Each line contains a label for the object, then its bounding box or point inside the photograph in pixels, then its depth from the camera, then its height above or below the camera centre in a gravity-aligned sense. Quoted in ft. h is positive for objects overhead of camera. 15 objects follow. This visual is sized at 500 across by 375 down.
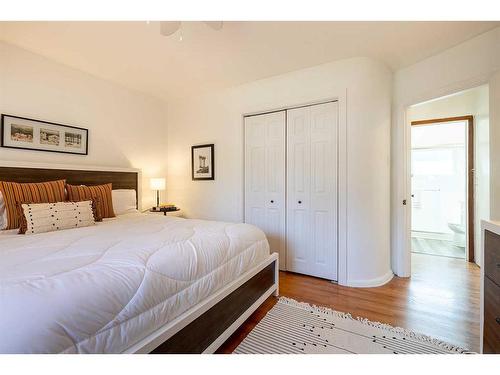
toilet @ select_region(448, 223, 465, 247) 13.41 -2.61
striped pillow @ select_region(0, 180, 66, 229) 6.19 -0.14
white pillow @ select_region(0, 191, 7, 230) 6.14 -0.69
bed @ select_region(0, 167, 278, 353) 2.47 -1.34
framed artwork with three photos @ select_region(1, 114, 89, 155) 7.41 +1.84
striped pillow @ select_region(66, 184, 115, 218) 7.63 -0.20
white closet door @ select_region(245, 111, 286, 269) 9.52 +0.55
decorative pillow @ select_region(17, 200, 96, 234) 5.84 -0.72
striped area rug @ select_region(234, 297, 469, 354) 4.92 -3.34
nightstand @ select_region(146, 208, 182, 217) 10.95 -1.12
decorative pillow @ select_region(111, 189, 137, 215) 9.10 -0.47
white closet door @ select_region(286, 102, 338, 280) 8.49 -0.02
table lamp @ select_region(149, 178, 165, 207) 10.92 +0.24
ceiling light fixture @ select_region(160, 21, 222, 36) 5.33 +3.75
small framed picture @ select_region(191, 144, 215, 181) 11.09 +1.31
